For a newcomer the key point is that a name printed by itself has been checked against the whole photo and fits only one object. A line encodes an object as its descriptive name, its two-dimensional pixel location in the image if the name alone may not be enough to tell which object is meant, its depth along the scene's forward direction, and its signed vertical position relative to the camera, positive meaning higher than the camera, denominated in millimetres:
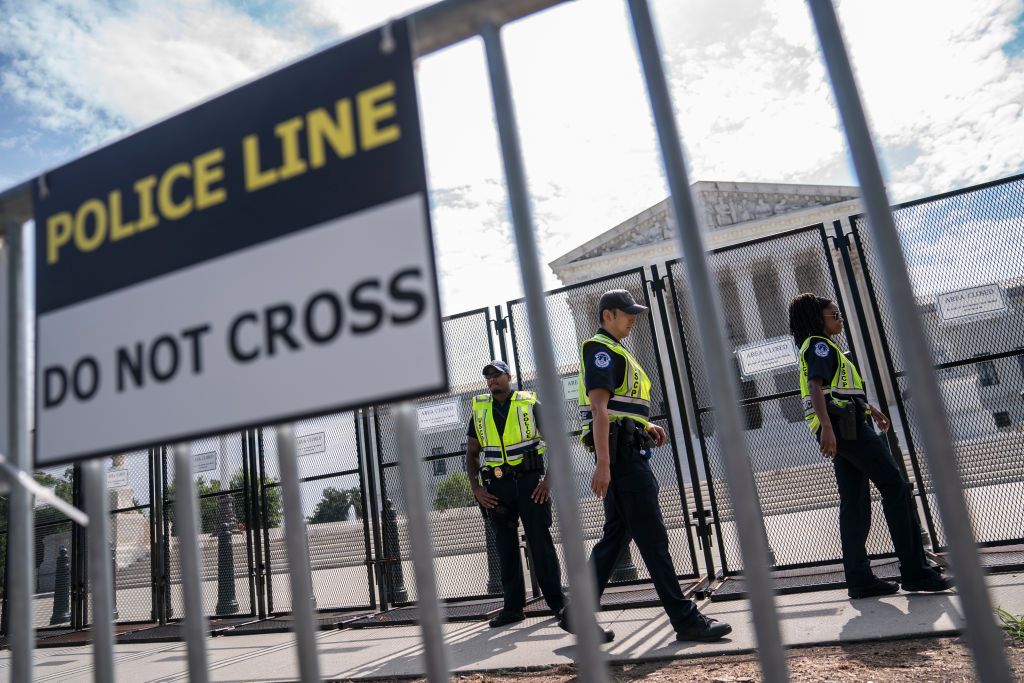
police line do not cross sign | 1349 +550
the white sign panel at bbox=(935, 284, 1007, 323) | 5727 +903
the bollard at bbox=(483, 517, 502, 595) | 6934 -749
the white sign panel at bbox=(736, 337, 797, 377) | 6285 +798
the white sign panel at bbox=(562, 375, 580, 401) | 6938 +862
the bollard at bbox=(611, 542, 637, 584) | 6688 -936
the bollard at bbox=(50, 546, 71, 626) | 10047 -520
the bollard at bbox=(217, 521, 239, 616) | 8547 -602
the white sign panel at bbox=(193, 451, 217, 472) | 8727 +848
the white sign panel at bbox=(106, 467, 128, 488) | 9398 +881
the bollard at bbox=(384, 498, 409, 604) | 7438 -571
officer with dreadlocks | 4531 -180
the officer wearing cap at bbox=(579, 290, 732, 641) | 4066 +84
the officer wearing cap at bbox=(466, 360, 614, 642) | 5480 +45
